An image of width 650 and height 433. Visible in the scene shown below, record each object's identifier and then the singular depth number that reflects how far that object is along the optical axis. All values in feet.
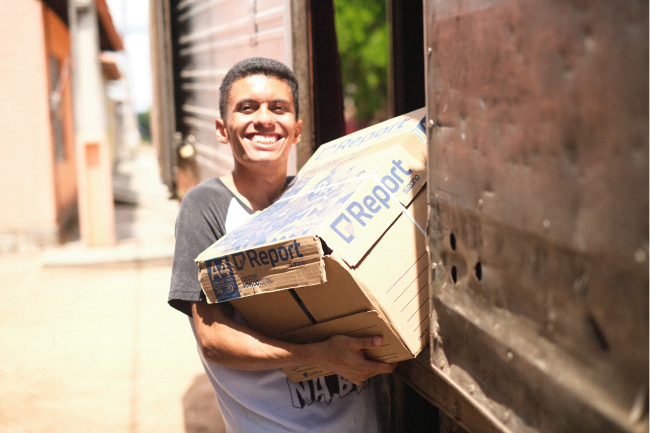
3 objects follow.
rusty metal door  2.28
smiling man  4.79
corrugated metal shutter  10.90
